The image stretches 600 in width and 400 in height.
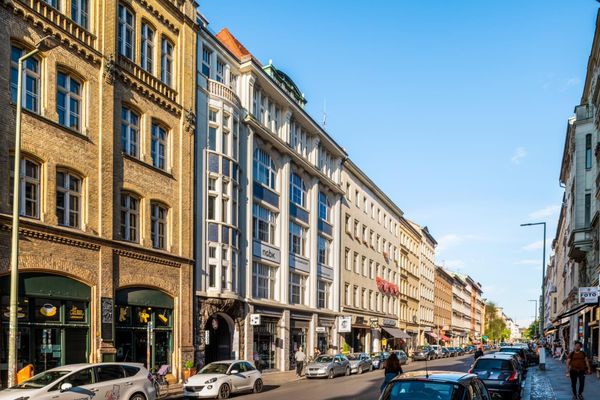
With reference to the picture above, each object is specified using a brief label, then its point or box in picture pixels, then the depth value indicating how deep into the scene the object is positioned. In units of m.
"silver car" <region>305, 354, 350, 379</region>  32.12
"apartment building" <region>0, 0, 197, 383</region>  19.67
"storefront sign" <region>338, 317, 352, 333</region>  45.75
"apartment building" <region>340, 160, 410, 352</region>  52.38
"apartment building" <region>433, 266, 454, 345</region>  92.12
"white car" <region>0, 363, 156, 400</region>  13.21
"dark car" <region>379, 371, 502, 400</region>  9.05
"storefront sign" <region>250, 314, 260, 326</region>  32.81
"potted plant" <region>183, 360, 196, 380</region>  25.39
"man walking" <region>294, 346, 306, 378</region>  33.06
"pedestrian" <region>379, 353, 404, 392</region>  17.11
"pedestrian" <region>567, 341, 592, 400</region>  17.90
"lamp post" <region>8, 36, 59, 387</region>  15.17
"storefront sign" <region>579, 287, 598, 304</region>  24.20
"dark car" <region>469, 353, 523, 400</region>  16.95
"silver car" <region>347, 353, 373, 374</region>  36.69
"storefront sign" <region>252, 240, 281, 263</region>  35.62
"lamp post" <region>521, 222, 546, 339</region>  37.48
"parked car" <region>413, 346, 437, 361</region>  55.72
